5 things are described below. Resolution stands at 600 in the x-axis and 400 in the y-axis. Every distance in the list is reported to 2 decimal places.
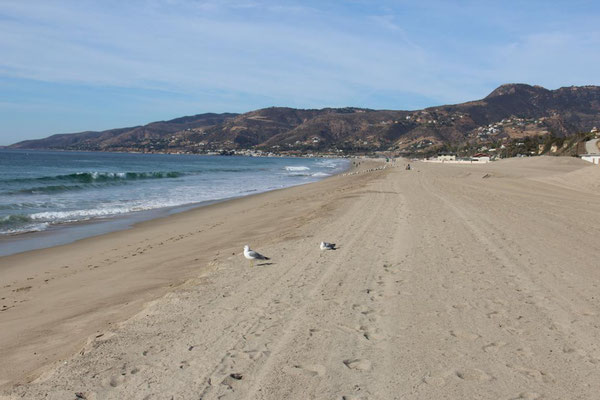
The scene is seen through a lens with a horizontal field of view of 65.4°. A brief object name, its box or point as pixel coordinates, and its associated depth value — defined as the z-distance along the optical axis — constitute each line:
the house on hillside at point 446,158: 91.12
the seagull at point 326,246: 8.12
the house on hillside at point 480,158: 73.12
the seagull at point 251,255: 7.33
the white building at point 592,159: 40.61
